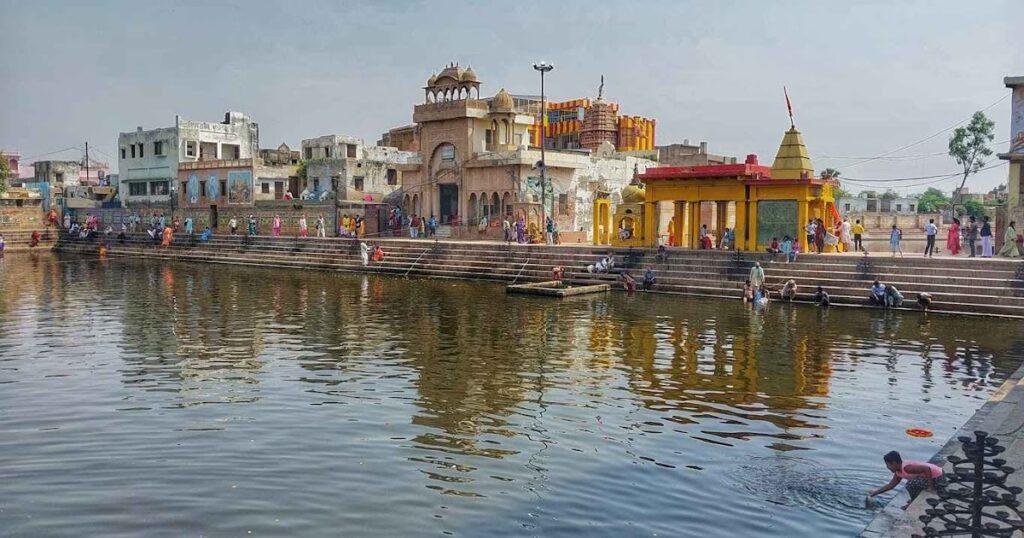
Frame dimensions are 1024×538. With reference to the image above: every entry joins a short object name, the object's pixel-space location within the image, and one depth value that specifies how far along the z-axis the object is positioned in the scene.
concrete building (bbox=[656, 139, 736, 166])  46.41
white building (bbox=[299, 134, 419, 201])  46.47
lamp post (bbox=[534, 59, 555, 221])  31.61
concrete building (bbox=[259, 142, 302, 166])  53.55
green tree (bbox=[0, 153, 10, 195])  50.61
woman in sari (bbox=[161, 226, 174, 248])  43.38
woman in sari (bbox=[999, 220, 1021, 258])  23.82
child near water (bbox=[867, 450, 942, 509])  7.40
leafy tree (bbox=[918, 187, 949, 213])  75.25
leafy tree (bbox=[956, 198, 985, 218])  61.30
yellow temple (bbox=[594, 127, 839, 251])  26.09
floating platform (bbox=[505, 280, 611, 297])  24.72
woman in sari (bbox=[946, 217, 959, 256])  25.58
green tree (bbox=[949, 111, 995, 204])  51.81
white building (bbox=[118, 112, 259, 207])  53.78
